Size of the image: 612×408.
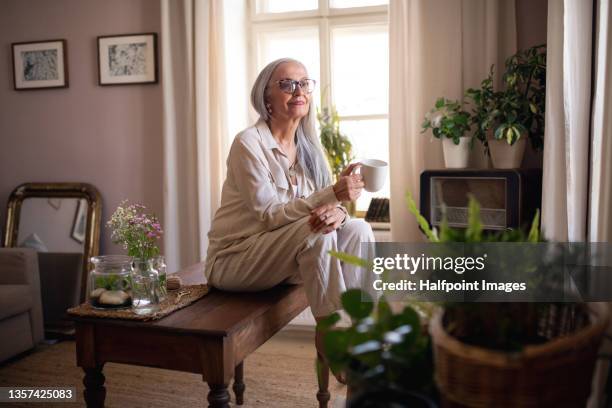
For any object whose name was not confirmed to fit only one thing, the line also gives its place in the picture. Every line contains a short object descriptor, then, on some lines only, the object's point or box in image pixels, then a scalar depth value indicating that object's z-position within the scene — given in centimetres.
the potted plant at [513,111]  264
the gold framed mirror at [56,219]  379
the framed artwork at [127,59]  367
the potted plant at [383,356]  73
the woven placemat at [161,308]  172
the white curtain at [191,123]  341
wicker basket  65
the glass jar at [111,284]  183
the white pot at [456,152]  279
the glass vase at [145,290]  180
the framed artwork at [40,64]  389
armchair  295
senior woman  196
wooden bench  162
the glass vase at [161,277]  196
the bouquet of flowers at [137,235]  263
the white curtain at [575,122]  209
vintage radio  257
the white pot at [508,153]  269
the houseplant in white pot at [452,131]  275
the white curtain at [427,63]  293
